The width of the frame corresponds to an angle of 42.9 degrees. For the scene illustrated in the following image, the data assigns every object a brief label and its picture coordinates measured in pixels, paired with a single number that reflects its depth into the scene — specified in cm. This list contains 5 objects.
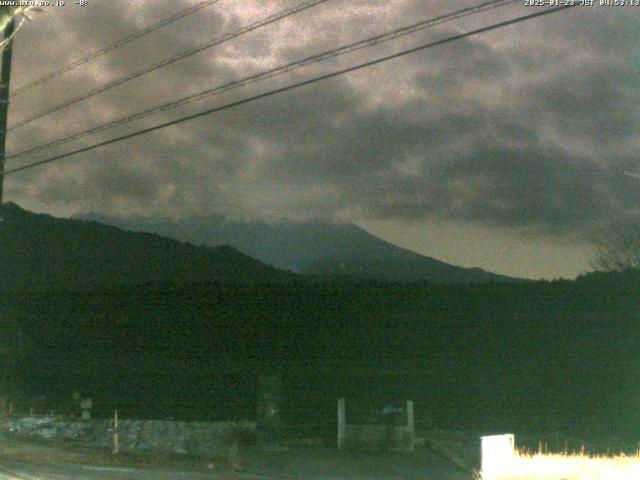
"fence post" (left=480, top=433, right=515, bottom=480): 1412
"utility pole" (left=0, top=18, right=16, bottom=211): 2080
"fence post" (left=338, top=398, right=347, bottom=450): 2142
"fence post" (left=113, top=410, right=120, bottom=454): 2054
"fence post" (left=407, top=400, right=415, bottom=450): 2114
